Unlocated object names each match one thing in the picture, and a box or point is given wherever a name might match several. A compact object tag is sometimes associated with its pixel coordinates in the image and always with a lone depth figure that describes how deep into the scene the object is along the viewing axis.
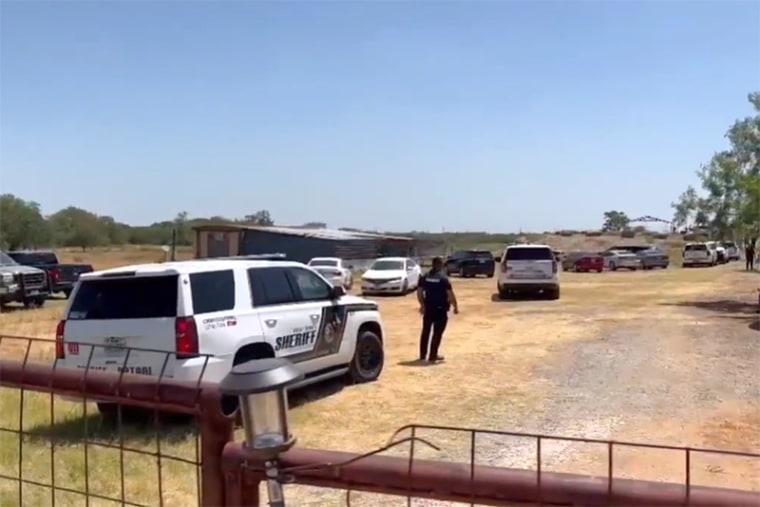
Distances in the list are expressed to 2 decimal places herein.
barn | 48.00
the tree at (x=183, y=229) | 86.56
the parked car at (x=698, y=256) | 59.01
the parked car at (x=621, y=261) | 55.94
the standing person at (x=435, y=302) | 13.42
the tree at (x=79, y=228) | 75.75
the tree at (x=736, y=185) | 25.09
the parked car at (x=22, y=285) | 25.00
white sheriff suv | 8.52
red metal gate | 1.76
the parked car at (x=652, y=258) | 57.75
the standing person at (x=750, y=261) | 44.32
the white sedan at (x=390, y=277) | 31.53
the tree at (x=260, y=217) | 93.86
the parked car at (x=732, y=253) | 65.26
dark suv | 43.84
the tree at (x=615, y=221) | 131.27
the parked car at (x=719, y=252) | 60.84
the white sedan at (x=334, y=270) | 32.84
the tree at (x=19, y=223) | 63.09
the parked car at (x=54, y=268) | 29.01
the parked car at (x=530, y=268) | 27.89
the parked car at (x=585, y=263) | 53.78
